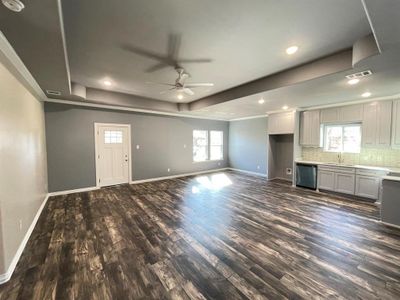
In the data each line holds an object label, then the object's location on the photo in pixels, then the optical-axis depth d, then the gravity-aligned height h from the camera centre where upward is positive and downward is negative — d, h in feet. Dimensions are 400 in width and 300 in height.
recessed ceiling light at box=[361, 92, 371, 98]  13.65 +3.77
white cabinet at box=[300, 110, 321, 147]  18.37 +1.48
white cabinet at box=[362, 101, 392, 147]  14.19 +1.50
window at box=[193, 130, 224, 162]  26.63 -0.45
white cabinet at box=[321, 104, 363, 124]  15.72 +2.64
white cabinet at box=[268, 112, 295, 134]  19.81 +2.24
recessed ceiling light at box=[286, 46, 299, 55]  8.51 +4.54
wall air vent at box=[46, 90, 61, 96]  13.02 +3.73
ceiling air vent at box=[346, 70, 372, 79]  9.31 +3.69
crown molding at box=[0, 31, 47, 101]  6.55 +3.47
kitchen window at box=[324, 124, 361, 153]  16.58 +0.41
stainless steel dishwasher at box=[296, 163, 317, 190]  17.92 -3.45
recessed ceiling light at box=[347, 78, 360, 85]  10.65 +3.72
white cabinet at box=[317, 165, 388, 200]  14.32 -3.33
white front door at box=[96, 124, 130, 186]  18.30 -1.31
